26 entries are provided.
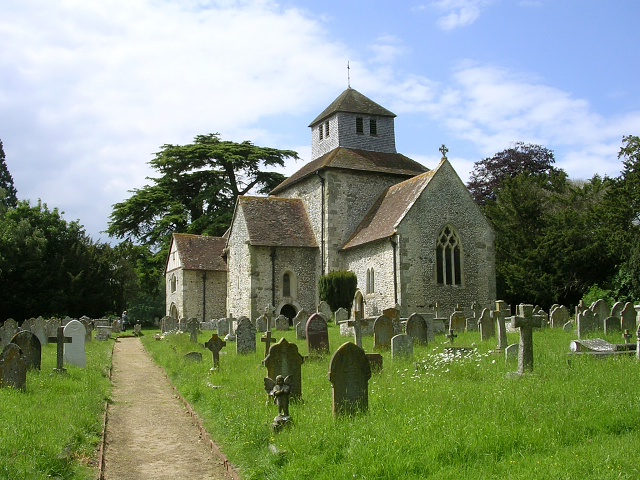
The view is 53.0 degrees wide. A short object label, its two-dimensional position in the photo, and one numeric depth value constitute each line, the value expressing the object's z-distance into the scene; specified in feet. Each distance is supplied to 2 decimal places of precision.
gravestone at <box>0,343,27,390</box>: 32.63
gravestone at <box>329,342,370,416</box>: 25.23
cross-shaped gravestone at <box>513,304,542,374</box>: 32.04
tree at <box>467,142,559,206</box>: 148.36
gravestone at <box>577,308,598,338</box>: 50.06
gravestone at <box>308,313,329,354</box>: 44.86
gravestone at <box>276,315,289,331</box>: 81.15
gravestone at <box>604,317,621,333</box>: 49.78
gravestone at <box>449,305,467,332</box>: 62.43
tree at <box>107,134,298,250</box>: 152.66
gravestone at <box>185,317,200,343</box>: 68.74
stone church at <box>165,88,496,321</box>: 84.38
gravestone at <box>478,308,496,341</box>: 52.54
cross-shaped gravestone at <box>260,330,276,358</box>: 42.22
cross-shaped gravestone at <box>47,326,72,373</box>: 40.83
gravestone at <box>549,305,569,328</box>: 63.62
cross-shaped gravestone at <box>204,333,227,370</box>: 42.73
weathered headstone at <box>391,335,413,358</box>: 40.32
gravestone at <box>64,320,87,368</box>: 46.62
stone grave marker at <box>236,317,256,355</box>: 50.08
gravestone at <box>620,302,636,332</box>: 50.90
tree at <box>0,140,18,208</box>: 166.40
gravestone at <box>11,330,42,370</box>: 39.14
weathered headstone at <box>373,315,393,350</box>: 47.47
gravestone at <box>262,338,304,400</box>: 30.25
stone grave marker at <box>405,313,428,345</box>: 49.65
